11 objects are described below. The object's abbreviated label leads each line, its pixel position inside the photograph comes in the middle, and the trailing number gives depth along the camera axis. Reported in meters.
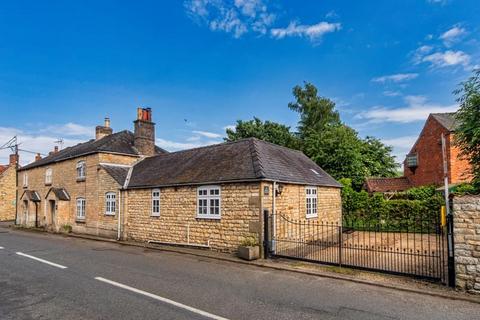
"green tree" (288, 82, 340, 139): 40.59
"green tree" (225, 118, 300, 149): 39.78
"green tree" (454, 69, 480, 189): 10.73
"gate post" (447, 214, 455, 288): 8.32
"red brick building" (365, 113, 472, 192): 26.22
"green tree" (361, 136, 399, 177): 41.91
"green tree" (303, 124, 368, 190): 34.12
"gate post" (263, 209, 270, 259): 12.48
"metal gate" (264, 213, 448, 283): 10.26
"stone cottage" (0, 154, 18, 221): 39.81
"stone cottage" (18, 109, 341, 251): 13.95
